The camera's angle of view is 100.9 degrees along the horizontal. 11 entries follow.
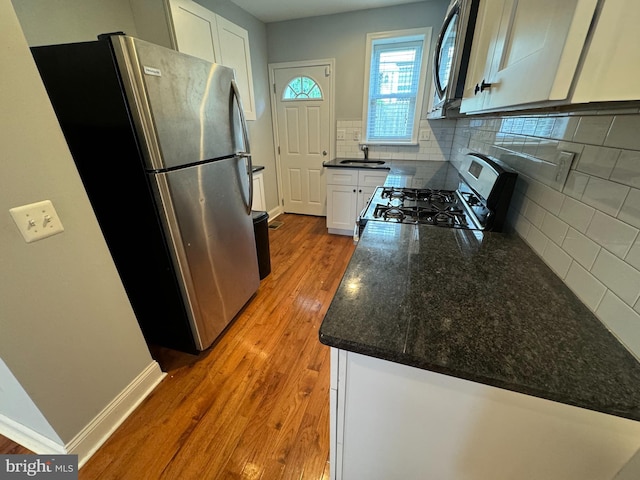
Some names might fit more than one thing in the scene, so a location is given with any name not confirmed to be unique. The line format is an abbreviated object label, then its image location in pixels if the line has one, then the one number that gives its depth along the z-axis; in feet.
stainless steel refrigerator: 3.70
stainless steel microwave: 3.89
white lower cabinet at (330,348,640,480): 1.87
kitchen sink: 10.72
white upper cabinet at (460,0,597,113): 1.57
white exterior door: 11.31
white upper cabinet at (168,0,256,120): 6.65
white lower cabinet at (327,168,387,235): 9.93
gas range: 3.80
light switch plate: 2.89
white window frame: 9.45
